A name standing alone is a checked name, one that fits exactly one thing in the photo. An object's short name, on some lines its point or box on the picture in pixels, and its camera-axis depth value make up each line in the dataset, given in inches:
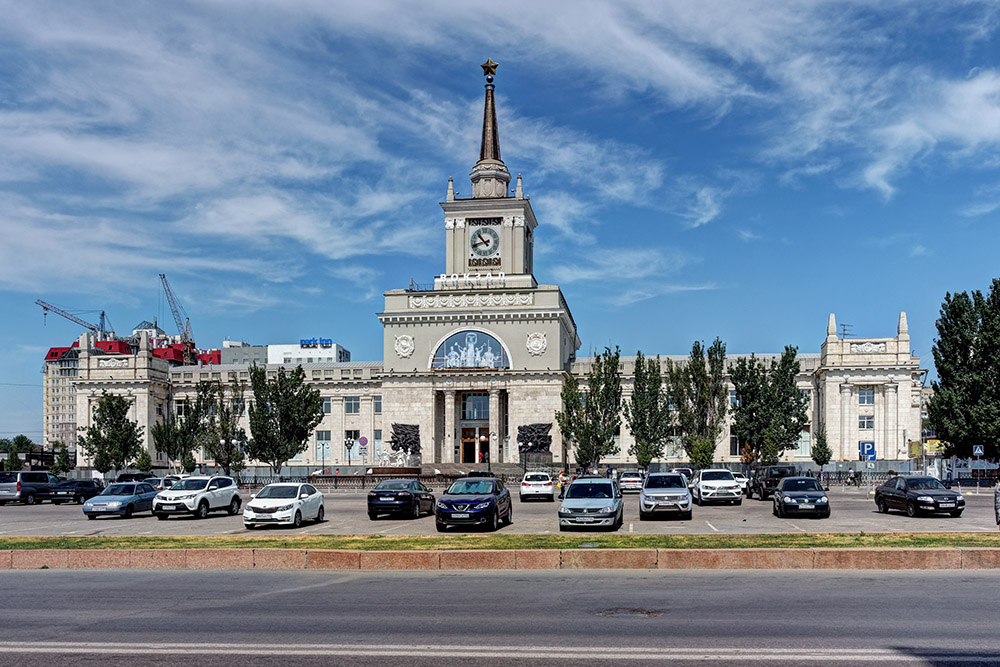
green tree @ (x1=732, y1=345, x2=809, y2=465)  2847.0
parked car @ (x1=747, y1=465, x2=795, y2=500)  1788.9
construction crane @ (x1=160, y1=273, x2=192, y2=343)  7521.7
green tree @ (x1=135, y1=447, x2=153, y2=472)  3122.5
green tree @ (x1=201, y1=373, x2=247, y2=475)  2790.4
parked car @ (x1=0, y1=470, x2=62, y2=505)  2031.3
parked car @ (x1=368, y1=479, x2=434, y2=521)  1357.0
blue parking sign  2070.6
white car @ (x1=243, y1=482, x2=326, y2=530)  1232.8
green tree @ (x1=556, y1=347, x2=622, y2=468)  2871.6
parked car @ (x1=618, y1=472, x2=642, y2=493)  2123.5
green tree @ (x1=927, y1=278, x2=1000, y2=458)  2319.1
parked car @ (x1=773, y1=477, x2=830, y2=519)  1280.8
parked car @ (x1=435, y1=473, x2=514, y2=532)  1125.7
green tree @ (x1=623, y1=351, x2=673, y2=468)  2925.7
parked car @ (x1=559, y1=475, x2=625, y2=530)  1096.8
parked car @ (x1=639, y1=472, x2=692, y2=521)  1263.5
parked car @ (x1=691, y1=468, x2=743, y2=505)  1624.0
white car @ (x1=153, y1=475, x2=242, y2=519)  1440.7
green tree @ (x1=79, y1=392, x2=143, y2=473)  3105.3
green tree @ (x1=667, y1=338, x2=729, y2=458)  2962.6
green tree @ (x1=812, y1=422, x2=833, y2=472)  2849.4
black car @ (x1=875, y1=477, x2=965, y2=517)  1300.4
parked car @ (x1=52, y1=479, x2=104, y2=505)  2042.3
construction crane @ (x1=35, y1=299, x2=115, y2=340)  7327.8
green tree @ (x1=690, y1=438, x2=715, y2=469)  2723.9
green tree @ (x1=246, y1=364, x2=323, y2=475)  2815.0
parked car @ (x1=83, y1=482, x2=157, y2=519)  1517.0
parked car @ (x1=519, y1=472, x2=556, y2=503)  1845.5
